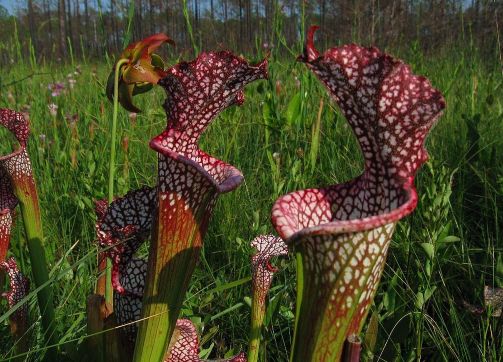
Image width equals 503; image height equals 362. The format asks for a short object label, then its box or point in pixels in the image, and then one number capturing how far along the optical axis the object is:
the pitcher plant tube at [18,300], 0.45
